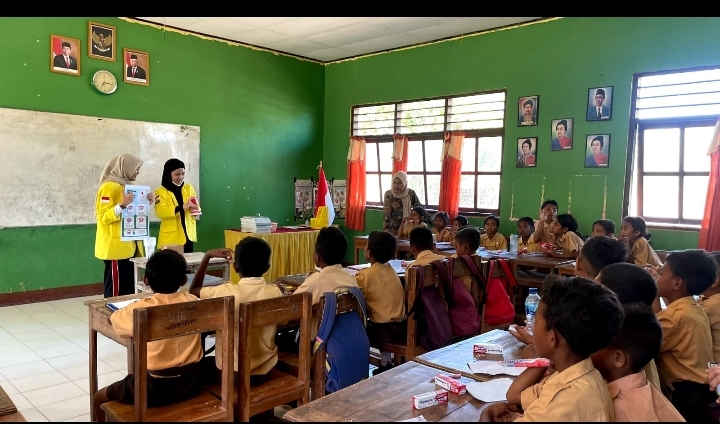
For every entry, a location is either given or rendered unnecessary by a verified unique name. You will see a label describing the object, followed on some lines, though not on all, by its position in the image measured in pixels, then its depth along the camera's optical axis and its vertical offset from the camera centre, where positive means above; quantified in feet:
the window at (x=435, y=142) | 20.58 +2.18
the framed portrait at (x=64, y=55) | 17.20 +4.39
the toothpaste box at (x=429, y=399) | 4.58 -1.96
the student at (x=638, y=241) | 13.80 -1.26
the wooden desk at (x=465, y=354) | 5.60 -2.01
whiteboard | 16.40 +0.72
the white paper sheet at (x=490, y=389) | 4.85 -1.99
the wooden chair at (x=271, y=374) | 6.42 -2.39
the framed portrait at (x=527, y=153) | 19.13 +1.58
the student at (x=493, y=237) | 17.95 -1.63
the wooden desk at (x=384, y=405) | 4.33 -2.00
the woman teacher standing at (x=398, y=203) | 21.21 -0.55
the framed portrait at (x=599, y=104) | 17.29 +3.23
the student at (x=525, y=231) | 17.39 -1.35
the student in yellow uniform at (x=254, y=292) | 7.11 -1.60
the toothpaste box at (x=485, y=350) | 6.19 -1.99
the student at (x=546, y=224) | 17.08 -1.03
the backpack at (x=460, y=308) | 9.86 -2.35
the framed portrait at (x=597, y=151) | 17.39 +1.58
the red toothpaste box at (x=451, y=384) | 4.96 -1.95
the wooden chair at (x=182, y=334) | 5.48 -1.89
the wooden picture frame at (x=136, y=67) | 18.98 +4.46
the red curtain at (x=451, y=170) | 21.03 +0.90
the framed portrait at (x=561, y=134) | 18.20 +2.24
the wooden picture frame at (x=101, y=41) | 17.93 +5.12
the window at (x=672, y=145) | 15.66 +1.75
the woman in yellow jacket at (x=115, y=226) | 13.17 -1.20
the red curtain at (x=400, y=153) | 23.12 +1.72
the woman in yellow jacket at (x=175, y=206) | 14.75 -0.69
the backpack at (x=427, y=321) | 9.34 -2.47
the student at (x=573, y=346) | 3.85 -1.27
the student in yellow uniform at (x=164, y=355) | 6.26 -2.23
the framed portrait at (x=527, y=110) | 19.08 +3.22
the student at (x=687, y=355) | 5.85 -1.86
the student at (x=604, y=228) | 15.17 -0.98
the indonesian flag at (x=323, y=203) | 22.88 -0.74
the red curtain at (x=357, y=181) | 24.74 +0.37
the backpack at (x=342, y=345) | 7.45 -2.42
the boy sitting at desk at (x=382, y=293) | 9.49 -1.98
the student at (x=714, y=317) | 6.54 -1.55
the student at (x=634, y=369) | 4.21 -1.55
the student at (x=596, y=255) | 7.86 -0.95
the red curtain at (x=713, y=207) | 15.06 -0.26
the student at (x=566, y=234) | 15.98 -1.29
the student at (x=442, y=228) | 19.04 -1.43
